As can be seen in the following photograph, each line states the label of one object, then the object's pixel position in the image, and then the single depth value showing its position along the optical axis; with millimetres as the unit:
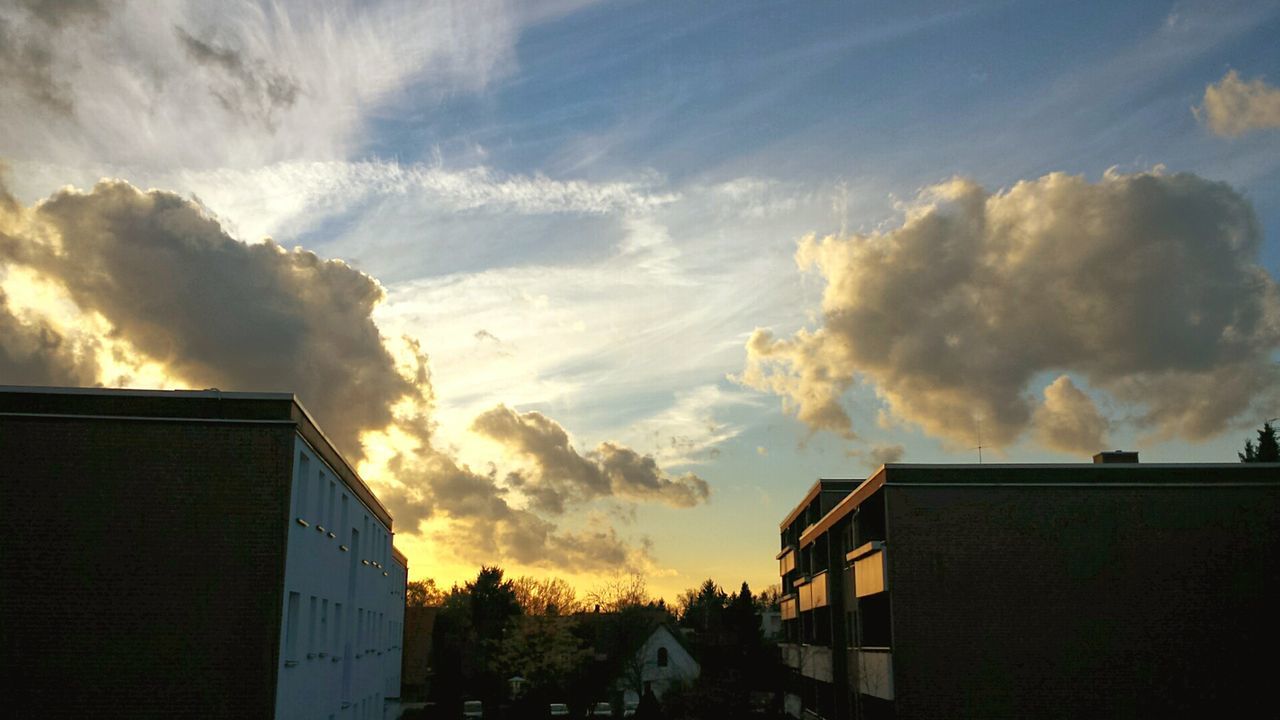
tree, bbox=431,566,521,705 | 83062
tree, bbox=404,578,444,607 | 122062
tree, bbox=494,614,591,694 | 78375
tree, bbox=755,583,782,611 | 125438
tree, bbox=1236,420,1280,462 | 66812
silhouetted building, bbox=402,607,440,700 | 86062
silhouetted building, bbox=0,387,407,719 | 20859
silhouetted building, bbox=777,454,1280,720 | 30219
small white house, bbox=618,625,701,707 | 75688
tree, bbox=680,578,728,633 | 102875
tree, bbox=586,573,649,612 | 86938
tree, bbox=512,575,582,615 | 93125
